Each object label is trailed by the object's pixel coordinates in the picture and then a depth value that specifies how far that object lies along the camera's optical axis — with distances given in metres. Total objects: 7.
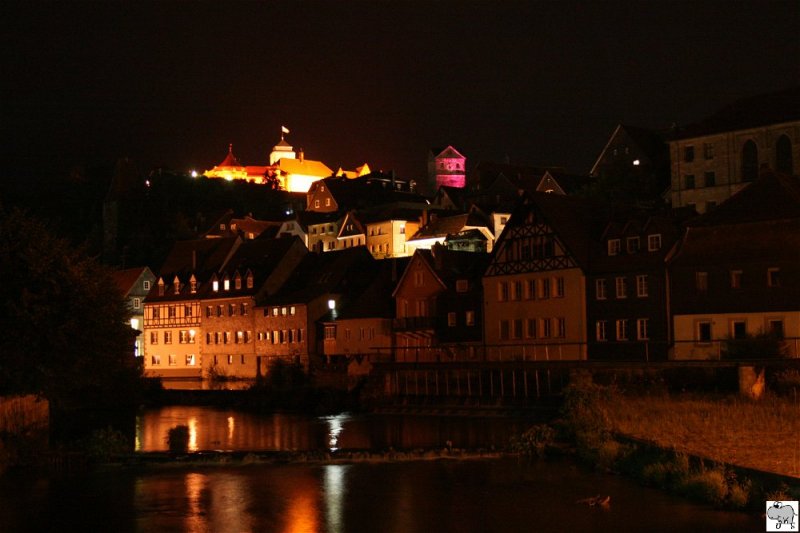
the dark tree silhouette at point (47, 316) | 35.22
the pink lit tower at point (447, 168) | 162.12
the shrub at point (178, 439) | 42.97
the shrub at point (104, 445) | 36.38
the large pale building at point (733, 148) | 72.38
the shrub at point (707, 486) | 24.05
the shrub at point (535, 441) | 35.53
